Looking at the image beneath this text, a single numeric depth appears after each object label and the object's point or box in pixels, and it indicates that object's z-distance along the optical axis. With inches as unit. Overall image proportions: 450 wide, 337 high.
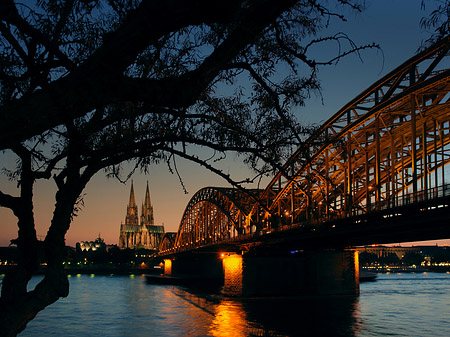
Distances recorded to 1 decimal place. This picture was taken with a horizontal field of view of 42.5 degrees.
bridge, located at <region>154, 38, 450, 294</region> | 1909.4
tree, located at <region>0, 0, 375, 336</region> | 290.4
